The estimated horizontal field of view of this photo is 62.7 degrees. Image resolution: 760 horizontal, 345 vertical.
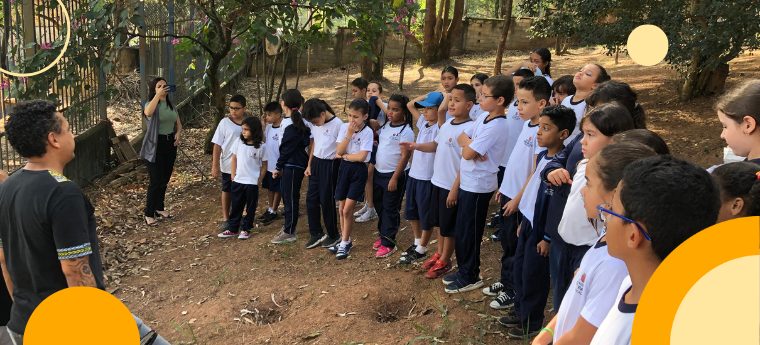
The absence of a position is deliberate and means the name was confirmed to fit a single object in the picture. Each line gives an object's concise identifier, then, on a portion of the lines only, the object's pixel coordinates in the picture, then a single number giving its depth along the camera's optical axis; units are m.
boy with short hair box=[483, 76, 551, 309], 3.99
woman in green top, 6.59
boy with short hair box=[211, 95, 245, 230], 6.30
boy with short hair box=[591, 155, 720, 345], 1.56
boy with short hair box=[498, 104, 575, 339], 3.43
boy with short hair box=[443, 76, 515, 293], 4.27
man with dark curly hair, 2.55
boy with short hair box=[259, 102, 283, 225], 6.11
